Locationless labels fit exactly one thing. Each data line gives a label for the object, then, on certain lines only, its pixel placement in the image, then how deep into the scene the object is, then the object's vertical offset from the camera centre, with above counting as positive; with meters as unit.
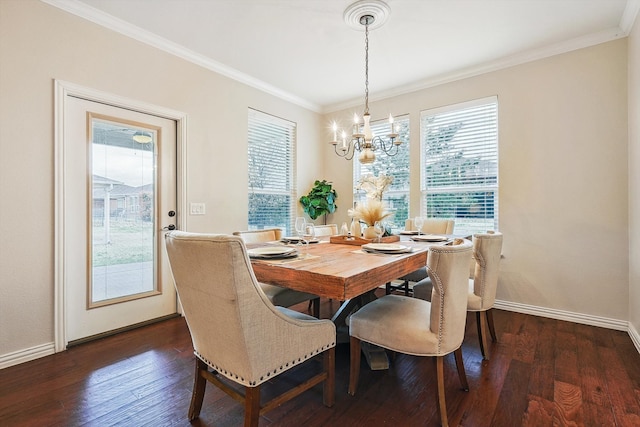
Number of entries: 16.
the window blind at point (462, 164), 3.48 +0.60
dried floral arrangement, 2.23 +0.02
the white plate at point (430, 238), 2.50 -0.19
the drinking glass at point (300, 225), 2.20 -0.08
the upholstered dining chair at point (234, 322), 1.14 -0.44
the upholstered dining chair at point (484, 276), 2.09 -0.43
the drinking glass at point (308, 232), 2.24 -0.13
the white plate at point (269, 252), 1.65 -0.20
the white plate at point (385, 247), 1.80 -0.20
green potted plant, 4.44 +0.19
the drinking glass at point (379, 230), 2.11 -0.11
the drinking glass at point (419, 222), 2.70 -0.07
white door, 2.47 +0.00
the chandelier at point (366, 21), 2.39 +1.61
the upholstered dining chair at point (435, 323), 1.48 -0.57
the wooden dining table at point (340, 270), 1.24 -0.25
